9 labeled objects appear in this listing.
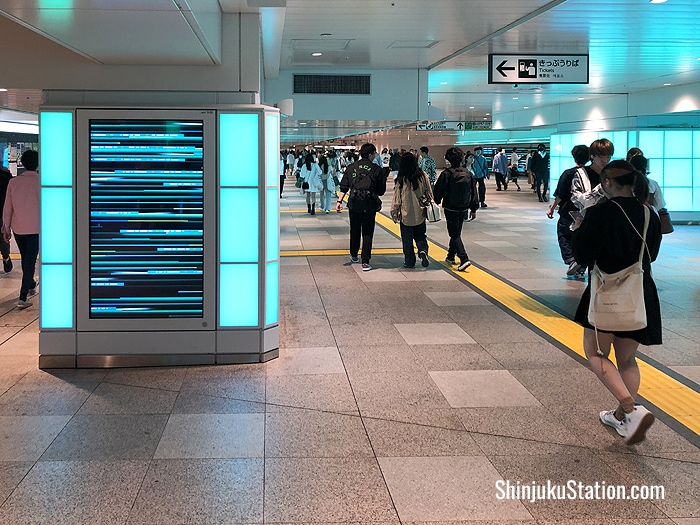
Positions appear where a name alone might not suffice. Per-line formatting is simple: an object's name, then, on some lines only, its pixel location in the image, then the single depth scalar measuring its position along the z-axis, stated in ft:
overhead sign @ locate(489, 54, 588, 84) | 37.47
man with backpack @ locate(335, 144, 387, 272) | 36.86
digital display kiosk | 20.53
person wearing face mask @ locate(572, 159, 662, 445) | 14.89
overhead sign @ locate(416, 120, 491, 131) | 103.63
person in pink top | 28.48
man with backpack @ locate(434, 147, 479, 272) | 37.24
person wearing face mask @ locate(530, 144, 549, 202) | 85.51
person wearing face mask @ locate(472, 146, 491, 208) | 77.05
